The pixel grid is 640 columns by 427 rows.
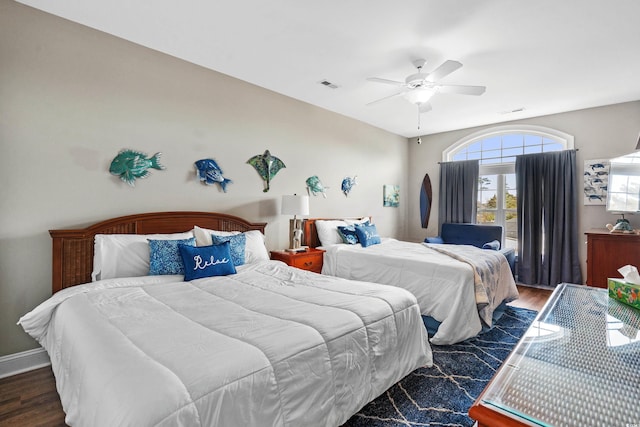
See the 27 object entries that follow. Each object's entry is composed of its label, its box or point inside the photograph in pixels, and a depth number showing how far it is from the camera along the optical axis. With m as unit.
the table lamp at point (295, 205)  3.77
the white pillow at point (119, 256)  2.39
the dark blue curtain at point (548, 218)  4.57
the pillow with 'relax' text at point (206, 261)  2.48
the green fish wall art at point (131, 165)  2.70
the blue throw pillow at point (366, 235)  4.27
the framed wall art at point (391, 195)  5.85
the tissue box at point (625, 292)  1.33
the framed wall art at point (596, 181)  4.37
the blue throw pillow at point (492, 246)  4.42
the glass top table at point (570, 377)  0.68
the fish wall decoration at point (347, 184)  4.99
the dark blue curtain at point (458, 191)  5.56
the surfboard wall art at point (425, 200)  6.19
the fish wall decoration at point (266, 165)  3.77
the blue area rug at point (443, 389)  1.81
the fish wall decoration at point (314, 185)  4.44
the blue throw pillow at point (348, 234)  4.28
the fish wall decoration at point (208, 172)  3.23
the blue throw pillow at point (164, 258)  2.50
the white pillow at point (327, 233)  4.29
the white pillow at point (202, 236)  2.81
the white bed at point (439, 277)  2.84
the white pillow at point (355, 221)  4.72
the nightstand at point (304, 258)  3.64
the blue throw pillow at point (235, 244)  2.88
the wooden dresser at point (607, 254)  3.70
